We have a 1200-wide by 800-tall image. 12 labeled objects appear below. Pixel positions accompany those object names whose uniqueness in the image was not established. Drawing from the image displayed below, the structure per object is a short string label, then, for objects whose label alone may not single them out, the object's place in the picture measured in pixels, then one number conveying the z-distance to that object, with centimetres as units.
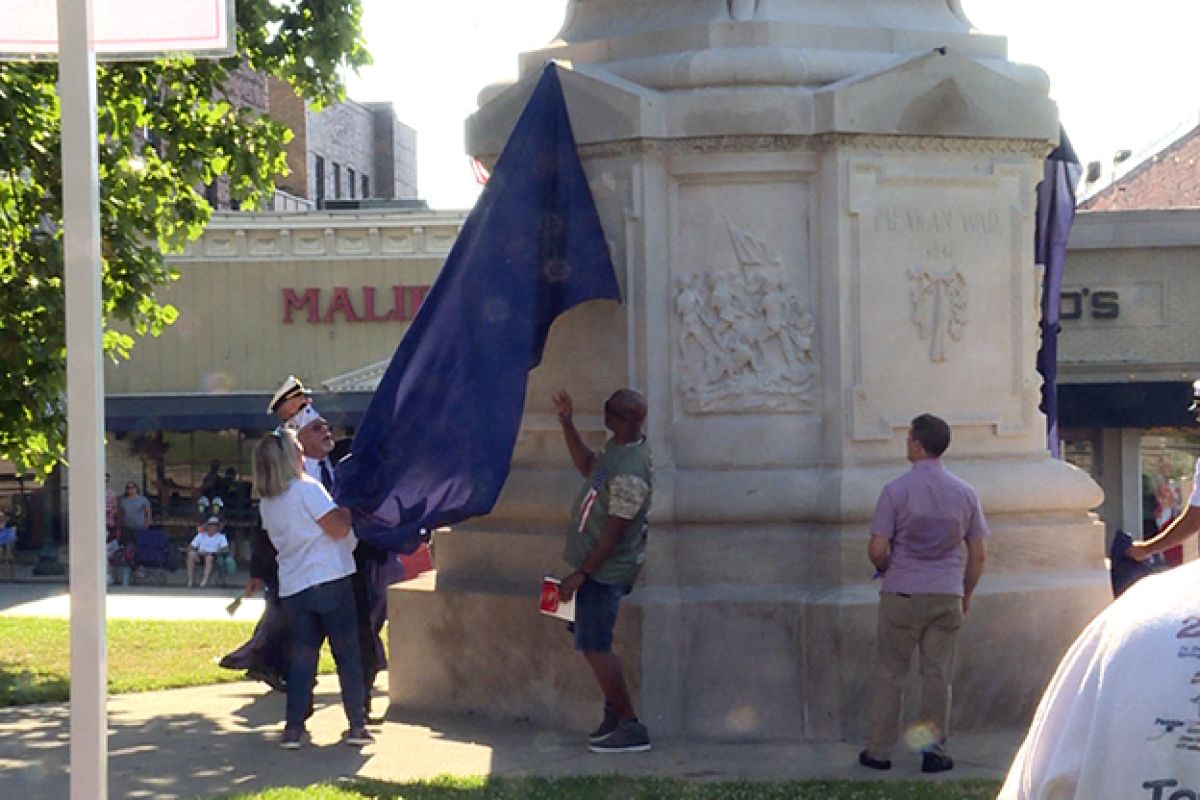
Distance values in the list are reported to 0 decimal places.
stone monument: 958
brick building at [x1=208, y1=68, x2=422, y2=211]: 4412
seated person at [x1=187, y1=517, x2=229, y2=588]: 3216
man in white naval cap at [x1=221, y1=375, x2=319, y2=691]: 1110
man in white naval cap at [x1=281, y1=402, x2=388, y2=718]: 1029
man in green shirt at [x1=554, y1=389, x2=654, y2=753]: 895
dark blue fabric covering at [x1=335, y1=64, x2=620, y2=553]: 972
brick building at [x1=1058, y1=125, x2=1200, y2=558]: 3259
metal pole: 449
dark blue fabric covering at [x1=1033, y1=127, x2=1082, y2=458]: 1151
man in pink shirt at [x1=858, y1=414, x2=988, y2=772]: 852
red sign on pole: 475
